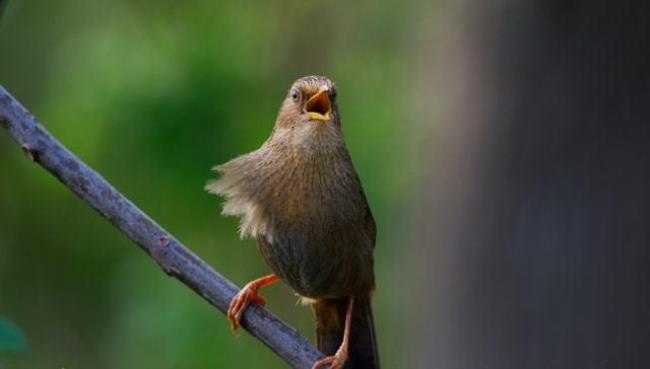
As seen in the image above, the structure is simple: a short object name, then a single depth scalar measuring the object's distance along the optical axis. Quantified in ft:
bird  33.22
